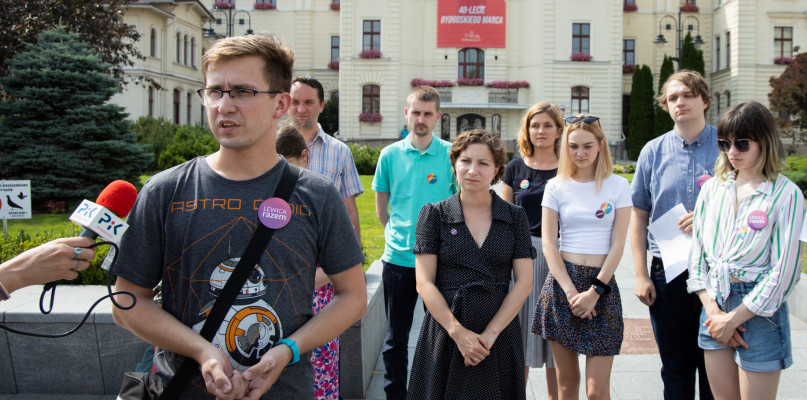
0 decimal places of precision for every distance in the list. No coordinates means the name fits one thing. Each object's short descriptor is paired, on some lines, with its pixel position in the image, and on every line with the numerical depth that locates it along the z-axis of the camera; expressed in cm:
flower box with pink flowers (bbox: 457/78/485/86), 4038
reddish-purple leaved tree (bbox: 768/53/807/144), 1778
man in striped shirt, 448
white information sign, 748
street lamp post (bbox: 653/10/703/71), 3183
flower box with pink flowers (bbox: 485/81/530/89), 4031
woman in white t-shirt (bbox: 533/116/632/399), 374
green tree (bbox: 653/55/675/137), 3972
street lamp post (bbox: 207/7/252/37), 4528
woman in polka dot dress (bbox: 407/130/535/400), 335
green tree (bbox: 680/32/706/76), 4041
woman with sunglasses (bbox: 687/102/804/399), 320
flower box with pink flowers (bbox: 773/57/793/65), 3927
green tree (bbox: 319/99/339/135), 4353
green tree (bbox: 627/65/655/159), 4088
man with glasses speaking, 217
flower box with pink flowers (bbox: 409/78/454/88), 4044
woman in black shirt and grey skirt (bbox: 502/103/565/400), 433
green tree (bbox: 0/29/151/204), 1625
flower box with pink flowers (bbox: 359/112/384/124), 4009
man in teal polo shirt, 444
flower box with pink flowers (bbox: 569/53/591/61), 4019
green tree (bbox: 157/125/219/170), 2217
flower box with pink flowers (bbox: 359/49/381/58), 3984
